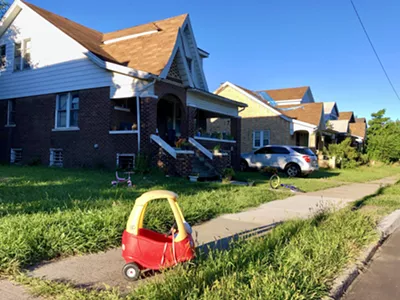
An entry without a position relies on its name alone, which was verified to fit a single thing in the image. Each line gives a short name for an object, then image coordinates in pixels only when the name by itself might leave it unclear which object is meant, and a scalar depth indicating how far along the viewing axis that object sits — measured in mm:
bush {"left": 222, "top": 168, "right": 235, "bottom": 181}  13486
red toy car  3658
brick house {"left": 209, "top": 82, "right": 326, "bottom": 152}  26203
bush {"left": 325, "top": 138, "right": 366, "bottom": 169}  26906
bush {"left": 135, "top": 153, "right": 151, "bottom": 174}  12781
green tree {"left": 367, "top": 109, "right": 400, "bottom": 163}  38656
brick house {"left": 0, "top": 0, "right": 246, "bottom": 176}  13911
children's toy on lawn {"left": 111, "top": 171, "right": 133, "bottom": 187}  9268
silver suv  17641
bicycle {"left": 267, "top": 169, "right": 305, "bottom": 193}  11940
